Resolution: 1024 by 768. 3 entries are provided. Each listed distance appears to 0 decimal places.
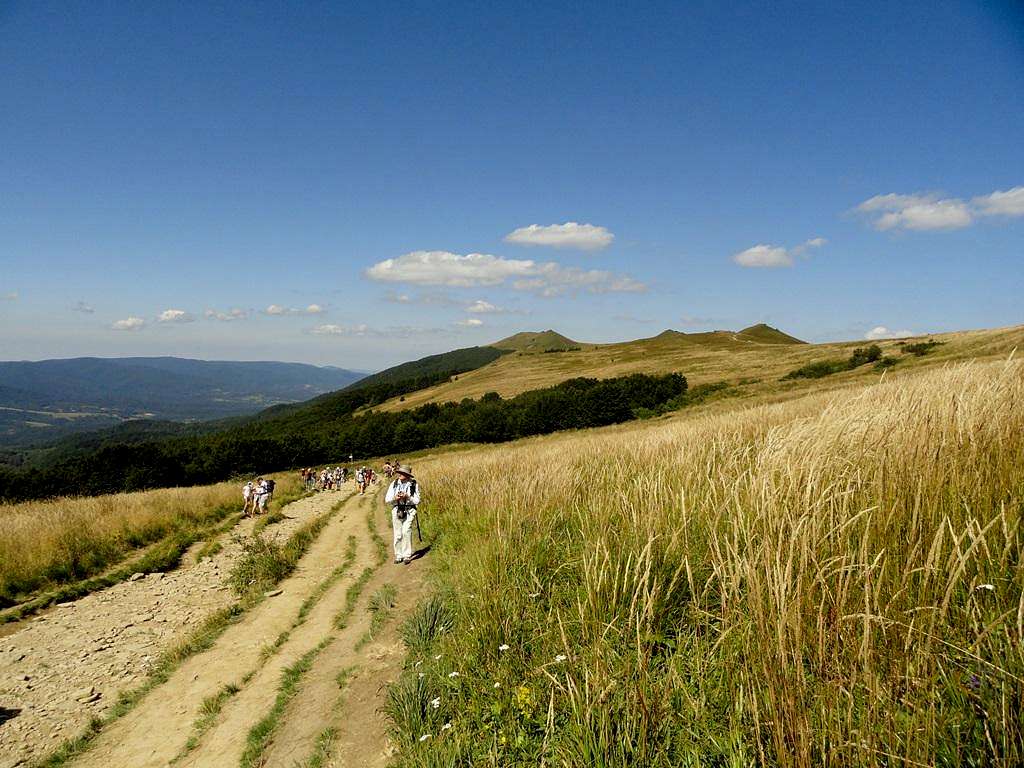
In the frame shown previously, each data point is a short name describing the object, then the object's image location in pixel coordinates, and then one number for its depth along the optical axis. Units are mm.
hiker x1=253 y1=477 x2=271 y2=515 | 20867
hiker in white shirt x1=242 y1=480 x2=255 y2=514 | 20716
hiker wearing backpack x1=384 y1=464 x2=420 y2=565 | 9531
